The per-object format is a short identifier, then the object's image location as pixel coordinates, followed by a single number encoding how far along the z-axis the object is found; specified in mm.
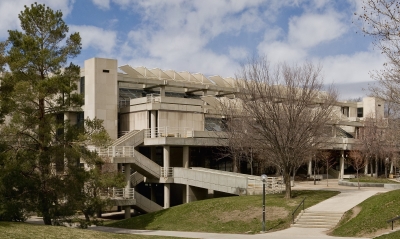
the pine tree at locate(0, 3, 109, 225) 26797
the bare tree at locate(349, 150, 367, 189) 59938
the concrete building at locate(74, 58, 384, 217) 39594
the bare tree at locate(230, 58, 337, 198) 31016
